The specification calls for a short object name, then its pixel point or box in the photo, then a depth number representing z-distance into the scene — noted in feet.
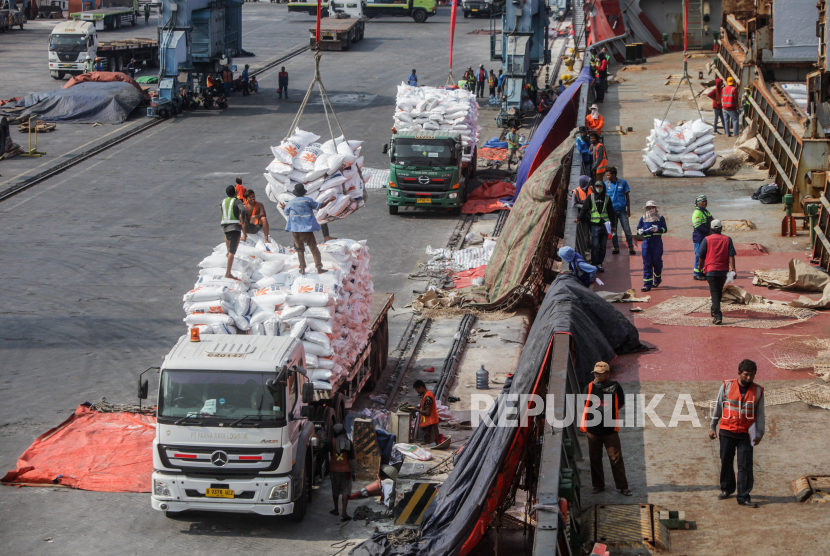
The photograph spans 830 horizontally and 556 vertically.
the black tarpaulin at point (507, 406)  34.30
